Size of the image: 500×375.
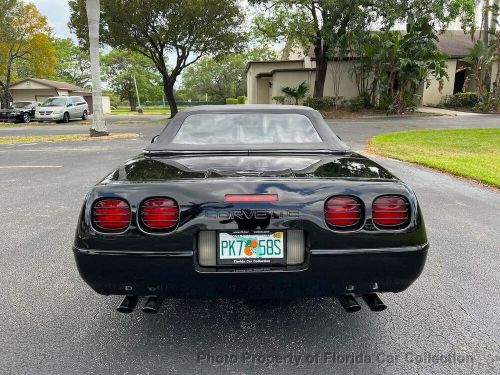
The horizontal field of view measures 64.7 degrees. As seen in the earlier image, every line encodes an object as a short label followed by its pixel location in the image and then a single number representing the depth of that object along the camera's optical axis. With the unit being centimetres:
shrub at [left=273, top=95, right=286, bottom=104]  2716
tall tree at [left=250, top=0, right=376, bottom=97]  2153
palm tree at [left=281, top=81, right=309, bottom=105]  2591
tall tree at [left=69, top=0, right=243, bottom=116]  2225
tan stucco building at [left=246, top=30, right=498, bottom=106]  2809
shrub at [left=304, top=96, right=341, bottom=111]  2566
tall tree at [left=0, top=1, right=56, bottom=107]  3120
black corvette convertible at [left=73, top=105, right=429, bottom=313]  210
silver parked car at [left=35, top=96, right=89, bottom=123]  2531
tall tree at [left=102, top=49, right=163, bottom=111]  6744
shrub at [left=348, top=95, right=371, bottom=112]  2538
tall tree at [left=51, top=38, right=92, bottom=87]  6247
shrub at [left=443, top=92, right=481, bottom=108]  2647
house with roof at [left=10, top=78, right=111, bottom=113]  4234
